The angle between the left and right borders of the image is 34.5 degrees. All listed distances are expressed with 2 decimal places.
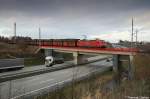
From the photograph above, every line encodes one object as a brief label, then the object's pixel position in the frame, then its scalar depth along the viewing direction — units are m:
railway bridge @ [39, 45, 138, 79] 53.56
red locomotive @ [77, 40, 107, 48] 68.75
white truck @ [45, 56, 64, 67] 60.05
